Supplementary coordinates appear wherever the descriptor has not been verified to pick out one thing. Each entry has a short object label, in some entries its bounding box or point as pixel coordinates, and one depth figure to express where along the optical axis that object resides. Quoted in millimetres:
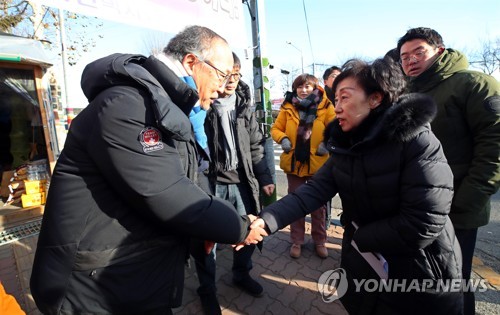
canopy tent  4224
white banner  1856
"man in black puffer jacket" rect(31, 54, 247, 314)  1019
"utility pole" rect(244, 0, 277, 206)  3215
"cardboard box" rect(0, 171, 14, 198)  5344
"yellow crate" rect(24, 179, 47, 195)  4835
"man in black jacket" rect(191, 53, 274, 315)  2408
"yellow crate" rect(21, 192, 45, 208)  4801
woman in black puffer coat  1310
